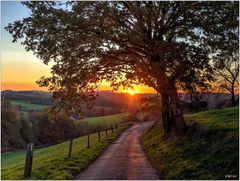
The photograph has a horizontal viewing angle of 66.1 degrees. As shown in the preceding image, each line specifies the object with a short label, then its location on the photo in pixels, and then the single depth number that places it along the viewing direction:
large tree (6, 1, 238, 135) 10.48
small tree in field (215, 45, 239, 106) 26.41
